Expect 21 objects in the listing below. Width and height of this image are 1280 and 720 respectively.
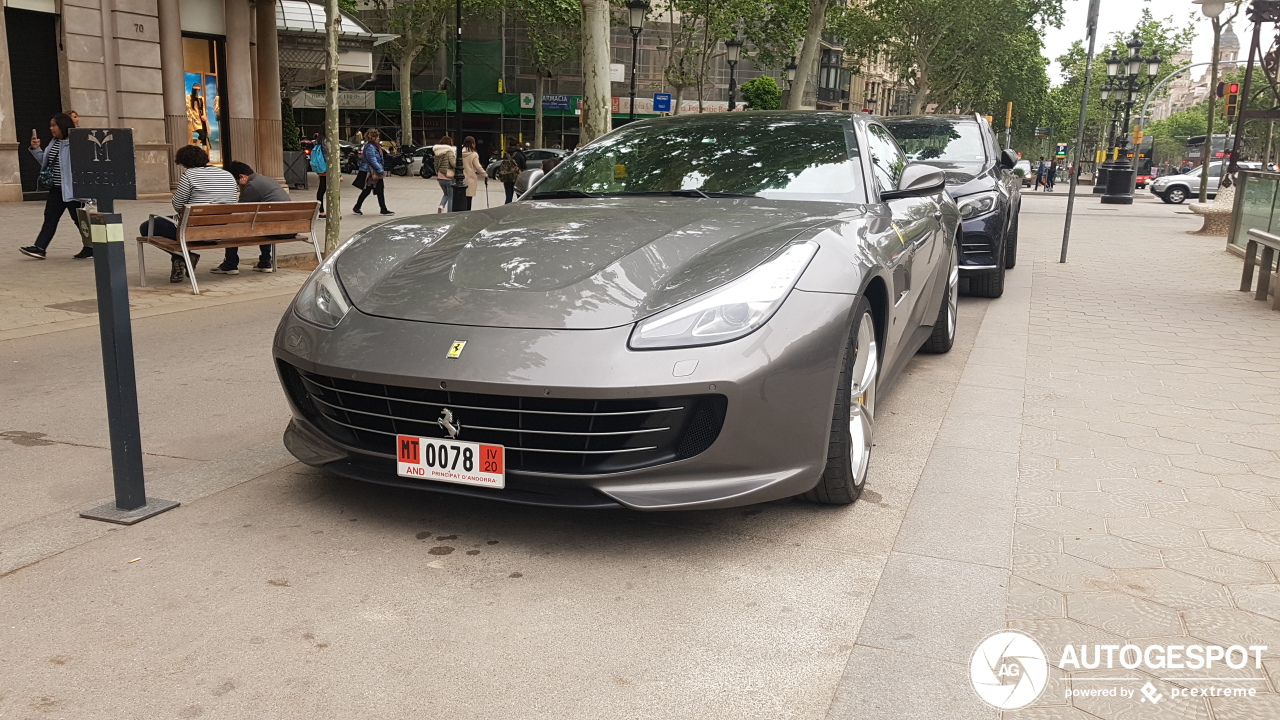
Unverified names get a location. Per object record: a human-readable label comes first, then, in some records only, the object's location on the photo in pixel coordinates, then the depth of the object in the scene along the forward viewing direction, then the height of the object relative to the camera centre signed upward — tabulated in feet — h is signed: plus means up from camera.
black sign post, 10.64 -1.69
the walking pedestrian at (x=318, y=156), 80.63 -1.64
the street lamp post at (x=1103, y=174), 123.03 -1.99
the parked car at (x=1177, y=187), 129.39 -3.29
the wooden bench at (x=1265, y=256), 31.16 -2.87
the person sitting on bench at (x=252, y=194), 35.65 -2.07
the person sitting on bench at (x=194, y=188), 32.81 -1.78
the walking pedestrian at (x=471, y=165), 62.59 -1.52
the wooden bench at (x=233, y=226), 31.14 -2.85
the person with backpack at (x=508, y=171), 71.56 -2.05
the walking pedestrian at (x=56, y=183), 36.40 -1.95
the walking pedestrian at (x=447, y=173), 64.34 -2.07
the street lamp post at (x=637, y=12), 83.51 +10.31
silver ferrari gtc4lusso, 10.02 -2.06
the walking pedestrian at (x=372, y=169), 64.39 -2.01
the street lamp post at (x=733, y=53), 103.14 +9.12
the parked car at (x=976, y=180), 31.19 -0.78
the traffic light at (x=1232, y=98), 98.63 +5.95
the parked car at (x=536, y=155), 122.21 -1.69
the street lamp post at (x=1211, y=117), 102.63 +4.70
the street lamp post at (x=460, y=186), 61.16 -2.69
